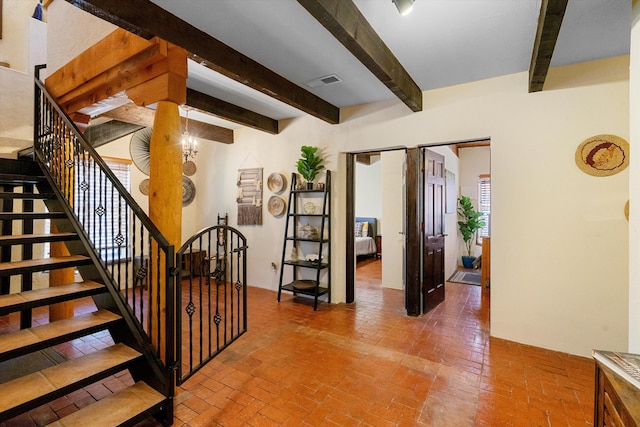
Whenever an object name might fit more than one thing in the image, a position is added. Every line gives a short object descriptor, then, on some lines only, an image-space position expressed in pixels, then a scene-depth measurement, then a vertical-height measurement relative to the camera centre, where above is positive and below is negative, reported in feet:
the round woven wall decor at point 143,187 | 17.08 +1.64
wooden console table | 3.13 -2.00
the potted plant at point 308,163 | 13.60 +2.44
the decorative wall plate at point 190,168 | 18.99 +3.07
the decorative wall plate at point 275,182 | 15.21 +1.75
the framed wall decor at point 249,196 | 16.28 +1.09
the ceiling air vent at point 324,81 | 10.15 +4.80
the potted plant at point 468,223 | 21.84 -0.49
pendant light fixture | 13.67 +3.48
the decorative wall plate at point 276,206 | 15.30 +0.52
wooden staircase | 5.19 -2.99
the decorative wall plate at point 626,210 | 8.34 +0.20
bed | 24.47 -1.73
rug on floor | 17.61 -3.90
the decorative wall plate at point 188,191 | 18.81 +1.58
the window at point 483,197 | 23.52 +1.55
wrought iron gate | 6.47 -3.96
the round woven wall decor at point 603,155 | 8.36 +1.80
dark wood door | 12.20 -0.68
